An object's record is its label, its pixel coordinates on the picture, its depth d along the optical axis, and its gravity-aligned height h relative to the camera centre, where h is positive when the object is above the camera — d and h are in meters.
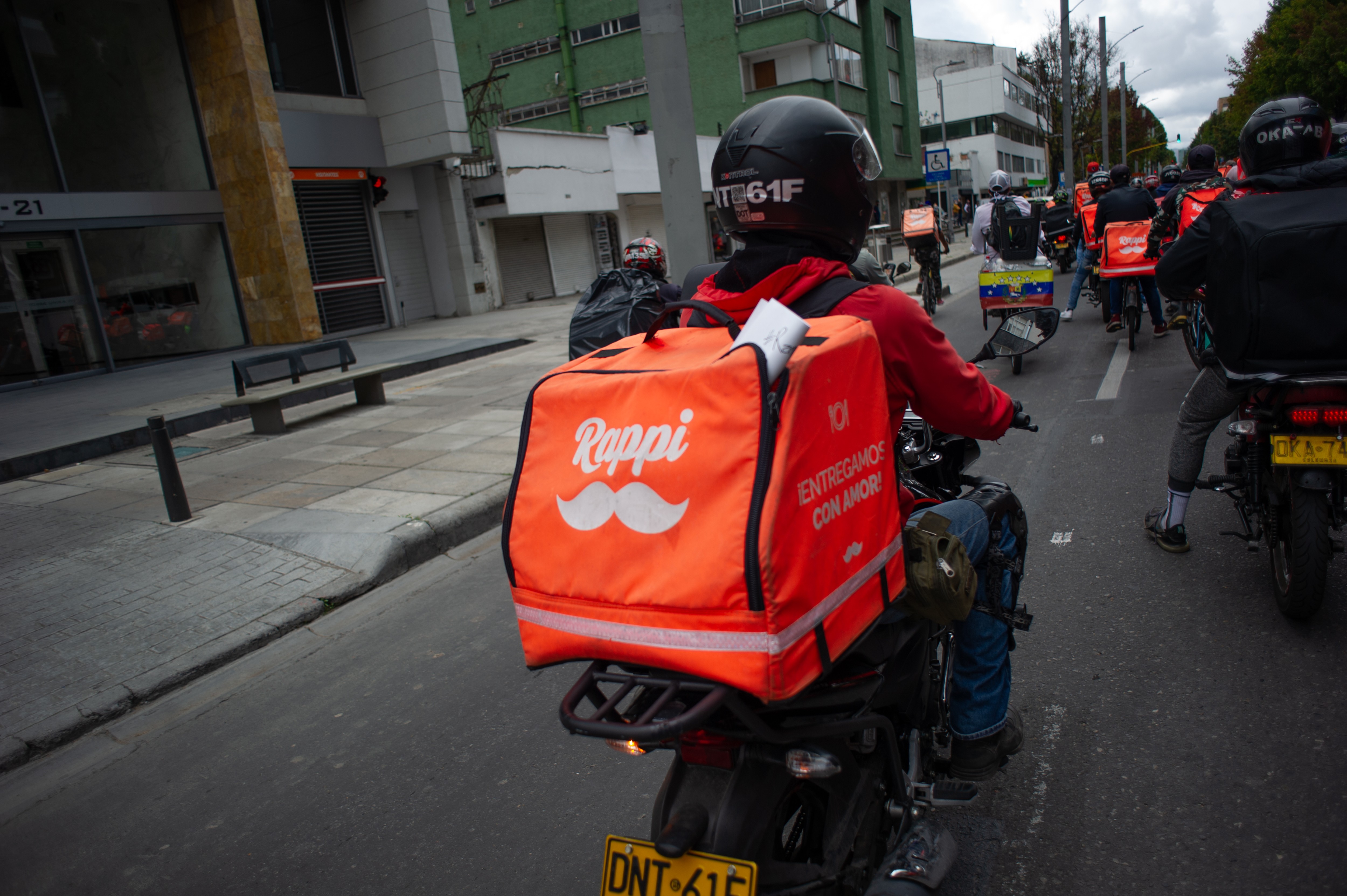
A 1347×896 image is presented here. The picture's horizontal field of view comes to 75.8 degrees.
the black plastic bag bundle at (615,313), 4.96 -0.21
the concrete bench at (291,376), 9.45 -0.64
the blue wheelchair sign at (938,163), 24.67 +1.87
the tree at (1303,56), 28.42 +4.29
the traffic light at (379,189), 19.67 +2.65
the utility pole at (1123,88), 52.66 +7.24
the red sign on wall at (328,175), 17.94 +2.96
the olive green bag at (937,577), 1.86 -0.73
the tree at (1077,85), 50.78 +7.50
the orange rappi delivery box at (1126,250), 9.02 -0.47
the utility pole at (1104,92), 42.00 +5.69
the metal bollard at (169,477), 6.29 -0.98
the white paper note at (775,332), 1.47 -0.13
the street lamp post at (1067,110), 30.62 +3.62
